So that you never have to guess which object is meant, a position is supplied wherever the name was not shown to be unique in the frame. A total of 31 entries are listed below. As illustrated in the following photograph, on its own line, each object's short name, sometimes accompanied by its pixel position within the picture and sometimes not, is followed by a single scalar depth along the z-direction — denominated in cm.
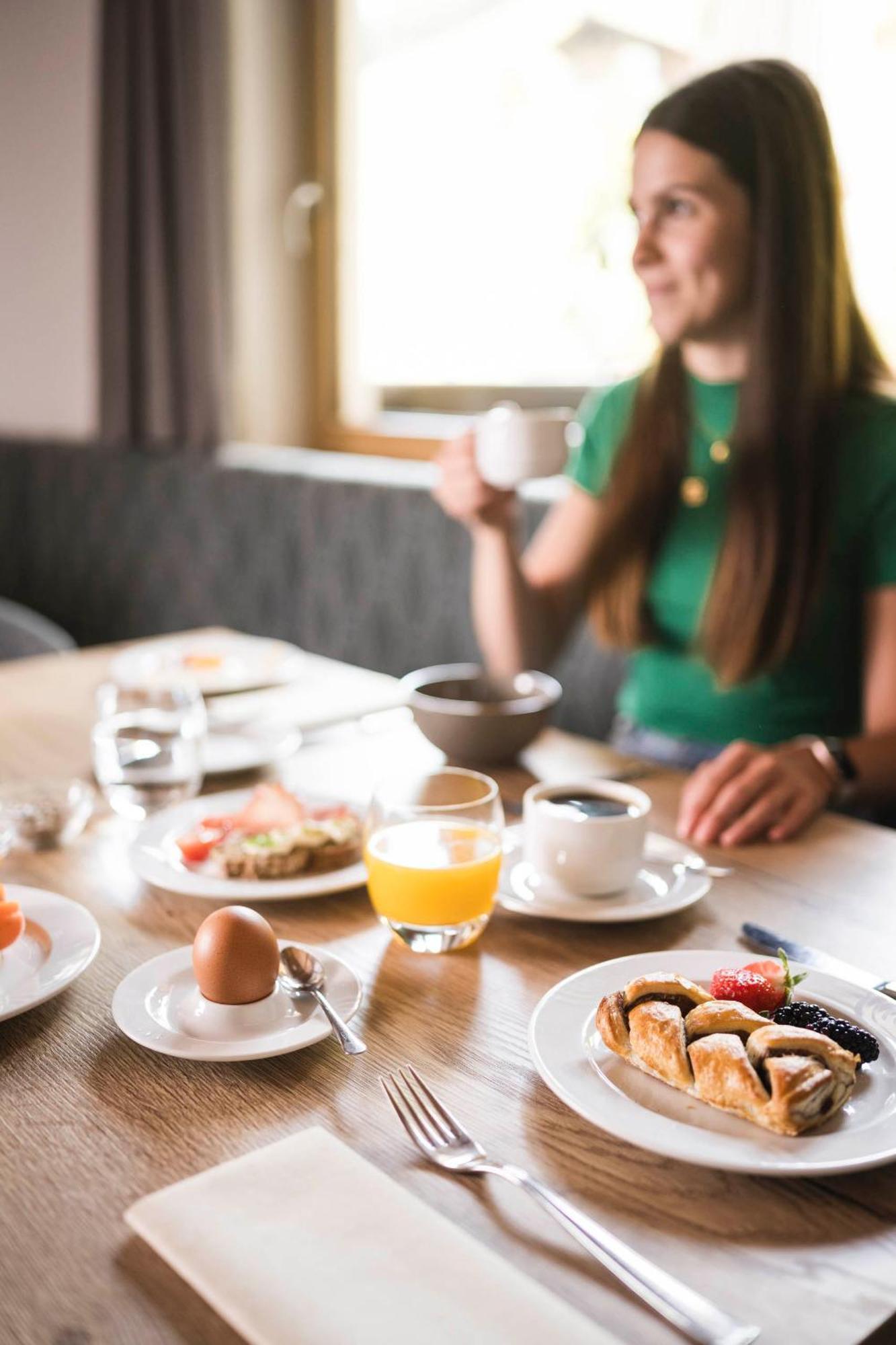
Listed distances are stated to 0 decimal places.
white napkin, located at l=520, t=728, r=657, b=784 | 136
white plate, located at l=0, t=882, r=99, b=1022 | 82
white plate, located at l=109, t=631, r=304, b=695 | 179
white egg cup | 78
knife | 86
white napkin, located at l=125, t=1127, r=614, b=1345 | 53
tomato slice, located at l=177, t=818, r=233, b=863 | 108
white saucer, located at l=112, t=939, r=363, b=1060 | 76
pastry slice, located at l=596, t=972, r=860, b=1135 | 66
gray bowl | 135
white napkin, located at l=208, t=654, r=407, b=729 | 159
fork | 54
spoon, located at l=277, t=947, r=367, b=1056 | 83
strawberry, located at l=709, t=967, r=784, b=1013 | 77
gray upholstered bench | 259
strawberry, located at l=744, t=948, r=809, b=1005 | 77
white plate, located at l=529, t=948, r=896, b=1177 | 64
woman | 158
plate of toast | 102
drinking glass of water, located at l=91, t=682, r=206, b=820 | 123
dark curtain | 320
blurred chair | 262
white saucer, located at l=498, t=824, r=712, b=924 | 96
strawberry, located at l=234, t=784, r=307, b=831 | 111
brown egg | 80
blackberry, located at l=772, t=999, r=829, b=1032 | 74
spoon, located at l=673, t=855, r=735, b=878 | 107
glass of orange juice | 91
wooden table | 57
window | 238
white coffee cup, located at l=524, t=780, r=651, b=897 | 99
